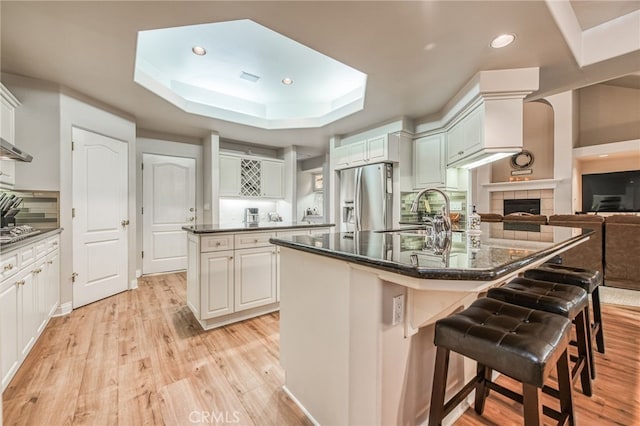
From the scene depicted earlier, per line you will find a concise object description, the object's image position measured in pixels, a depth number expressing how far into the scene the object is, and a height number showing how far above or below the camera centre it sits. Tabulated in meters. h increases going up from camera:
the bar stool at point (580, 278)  1.74 -0.45
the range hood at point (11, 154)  1.93 +0.47
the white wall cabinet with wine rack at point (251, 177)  4.98 +0.69
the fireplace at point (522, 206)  6.28 +0.15
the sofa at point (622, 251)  3.34 -0.50
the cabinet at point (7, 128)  2.31 +0.76
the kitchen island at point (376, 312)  0.95 -0.46
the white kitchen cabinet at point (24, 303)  1.58 -0.65
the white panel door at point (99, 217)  3.02 -0.06
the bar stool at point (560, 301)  1.36 -0.47
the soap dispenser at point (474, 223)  2.23 -0.09
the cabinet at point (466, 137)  2.75 +0.86
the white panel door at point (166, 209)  4.46 +0.05
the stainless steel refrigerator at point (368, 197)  3.97 +0.22
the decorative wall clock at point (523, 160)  6.69 +1.31
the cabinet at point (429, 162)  3.76 +0.73
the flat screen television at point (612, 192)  5.78 +0.45
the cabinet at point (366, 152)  3.93 +0.95
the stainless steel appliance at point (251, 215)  4.00 -0.05
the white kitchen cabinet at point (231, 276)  2.41 -0.62
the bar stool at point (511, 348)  0.91 -0.49
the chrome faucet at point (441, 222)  1.66 -0.06
